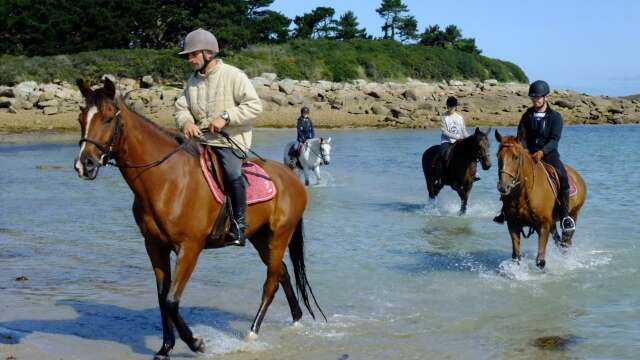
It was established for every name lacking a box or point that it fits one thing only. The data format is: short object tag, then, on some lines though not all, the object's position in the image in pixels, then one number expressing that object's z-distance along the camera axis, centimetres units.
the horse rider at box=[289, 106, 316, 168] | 2125
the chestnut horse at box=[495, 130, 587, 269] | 902
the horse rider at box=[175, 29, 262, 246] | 655
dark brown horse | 1414
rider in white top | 1569
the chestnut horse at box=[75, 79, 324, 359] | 587
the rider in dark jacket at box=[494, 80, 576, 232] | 976
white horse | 2077
